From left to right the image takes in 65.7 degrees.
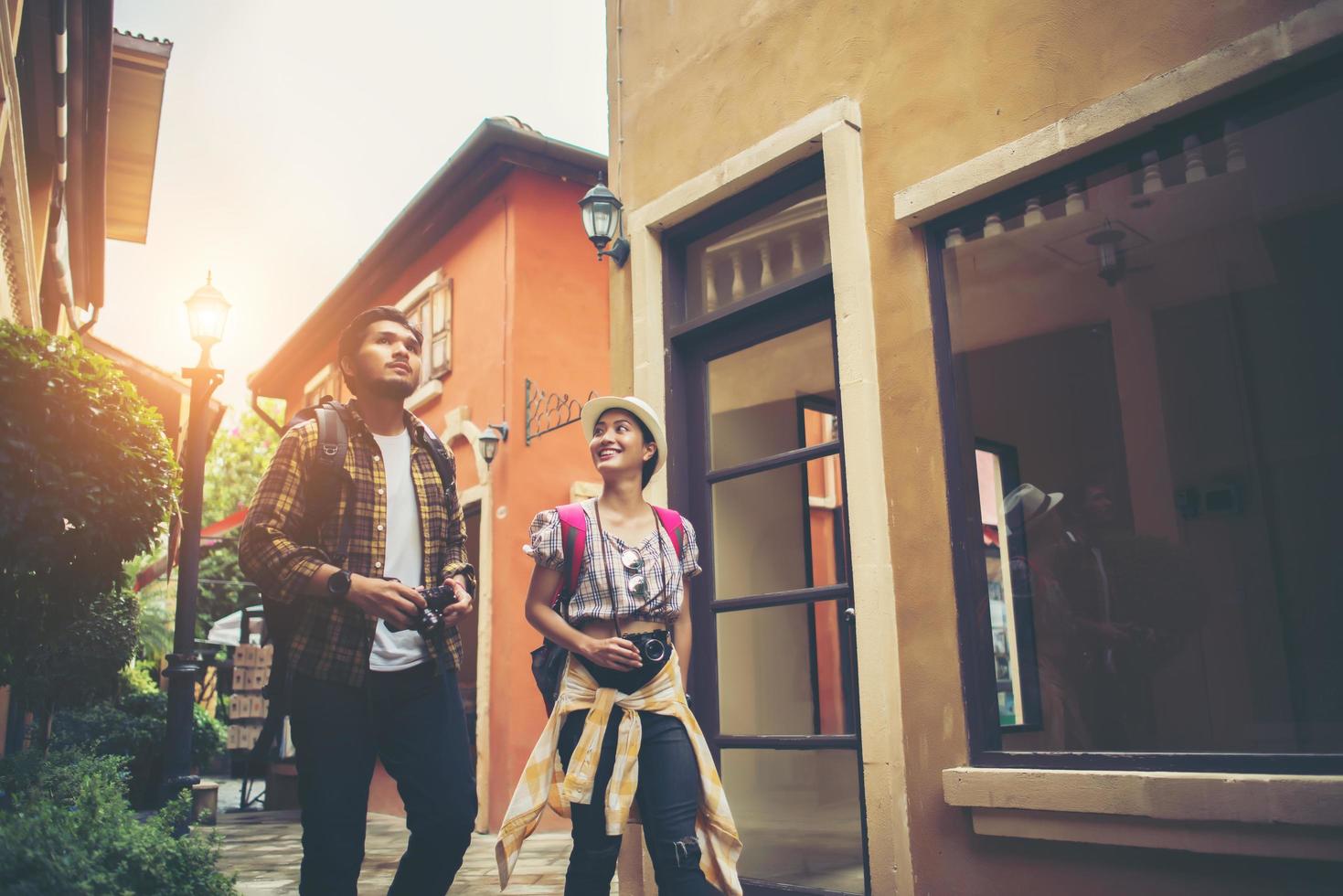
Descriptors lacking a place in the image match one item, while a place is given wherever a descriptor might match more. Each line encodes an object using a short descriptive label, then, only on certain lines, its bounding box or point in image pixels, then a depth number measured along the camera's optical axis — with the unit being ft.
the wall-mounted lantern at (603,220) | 18.97
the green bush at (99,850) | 8.16
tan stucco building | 10.80
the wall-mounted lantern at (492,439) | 35.37
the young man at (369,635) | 9.31
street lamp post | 25.25
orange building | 34.17
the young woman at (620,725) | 10.31
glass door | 15.44
